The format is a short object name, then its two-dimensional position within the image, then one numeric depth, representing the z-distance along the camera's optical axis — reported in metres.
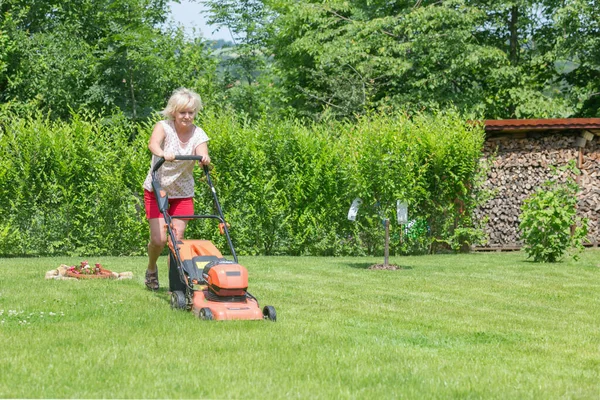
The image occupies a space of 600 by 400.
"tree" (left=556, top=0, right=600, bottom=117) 24.03
